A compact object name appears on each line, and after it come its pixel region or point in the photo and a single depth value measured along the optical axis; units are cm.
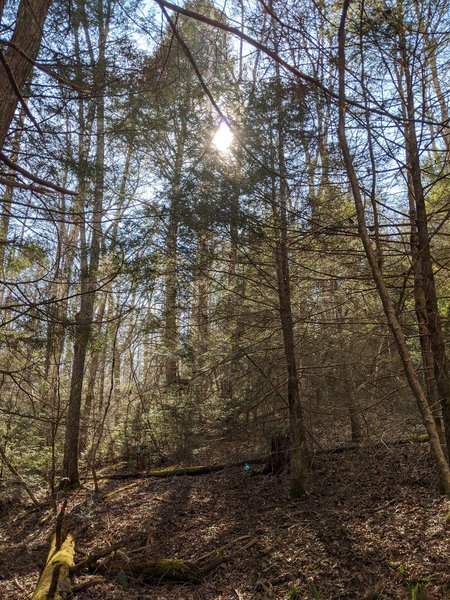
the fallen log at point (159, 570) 483
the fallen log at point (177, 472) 850
